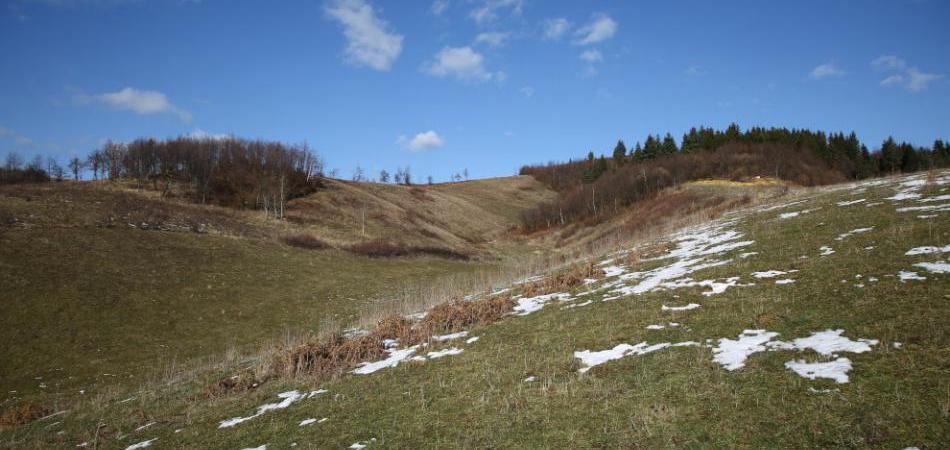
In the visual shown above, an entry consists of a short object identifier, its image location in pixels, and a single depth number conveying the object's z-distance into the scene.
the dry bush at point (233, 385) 12.70
